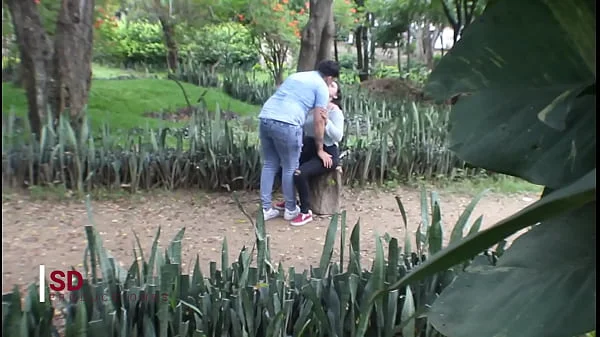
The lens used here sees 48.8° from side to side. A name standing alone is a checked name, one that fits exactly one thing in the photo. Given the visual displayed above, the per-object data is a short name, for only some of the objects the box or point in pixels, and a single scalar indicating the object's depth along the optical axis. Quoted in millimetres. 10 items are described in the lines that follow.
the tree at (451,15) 9091
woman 4773
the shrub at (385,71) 17673
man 4566
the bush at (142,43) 19500
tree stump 5113
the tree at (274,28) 11148
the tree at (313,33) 7047
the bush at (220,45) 13656
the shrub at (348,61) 20016
